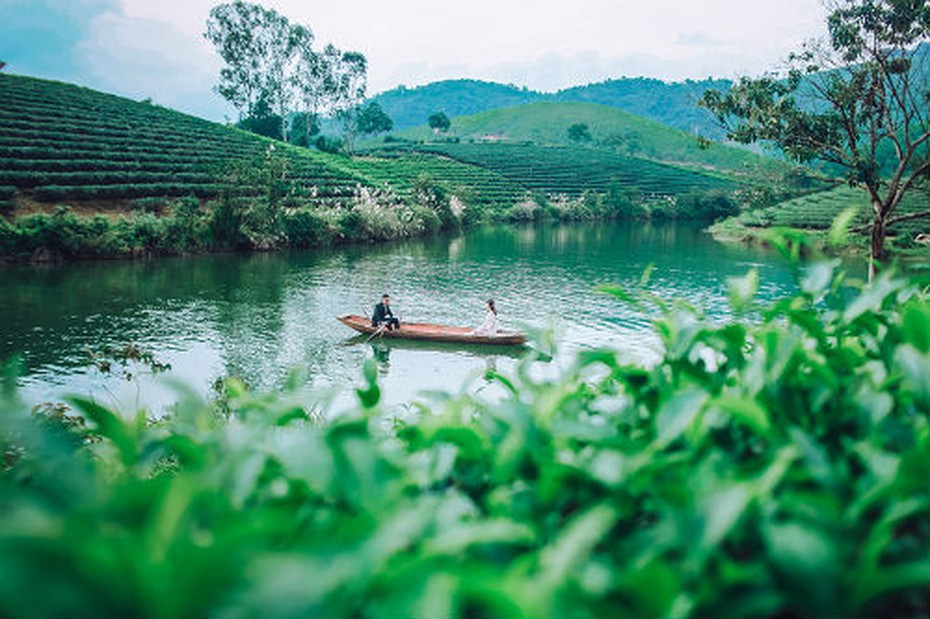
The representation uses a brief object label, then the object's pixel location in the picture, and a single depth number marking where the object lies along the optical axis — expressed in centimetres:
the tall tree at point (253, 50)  6731
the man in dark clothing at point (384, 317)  1477
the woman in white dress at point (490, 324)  1440
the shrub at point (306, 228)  3116
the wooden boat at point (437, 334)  1427
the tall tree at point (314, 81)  7312
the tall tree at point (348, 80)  7544
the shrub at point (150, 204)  3155
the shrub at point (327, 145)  7125
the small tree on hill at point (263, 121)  7056
